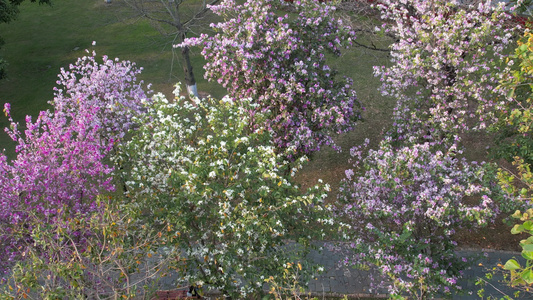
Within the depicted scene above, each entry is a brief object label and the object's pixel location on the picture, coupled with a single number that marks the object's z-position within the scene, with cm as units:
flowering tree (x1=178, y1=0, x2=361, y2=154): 1030
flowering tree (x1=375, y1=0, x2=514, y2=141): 980
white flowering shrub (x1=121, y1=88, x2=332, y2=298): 719
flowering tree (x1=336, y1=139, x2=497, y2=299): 817
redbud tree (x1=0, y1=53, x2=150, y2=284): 855
